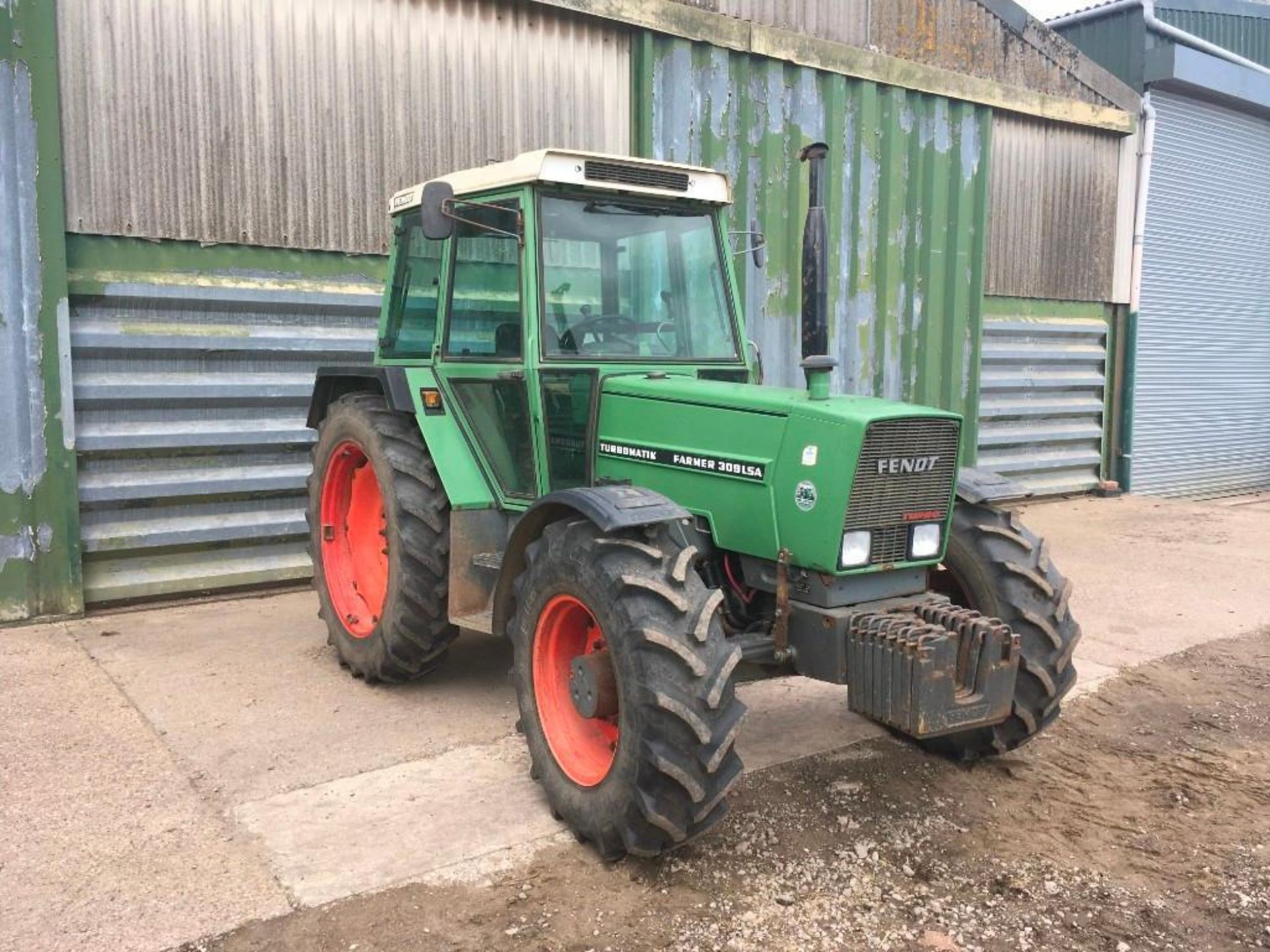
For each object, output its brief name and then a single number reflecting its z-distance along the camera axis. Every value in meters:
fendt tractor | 3.22
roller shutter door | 11.68
